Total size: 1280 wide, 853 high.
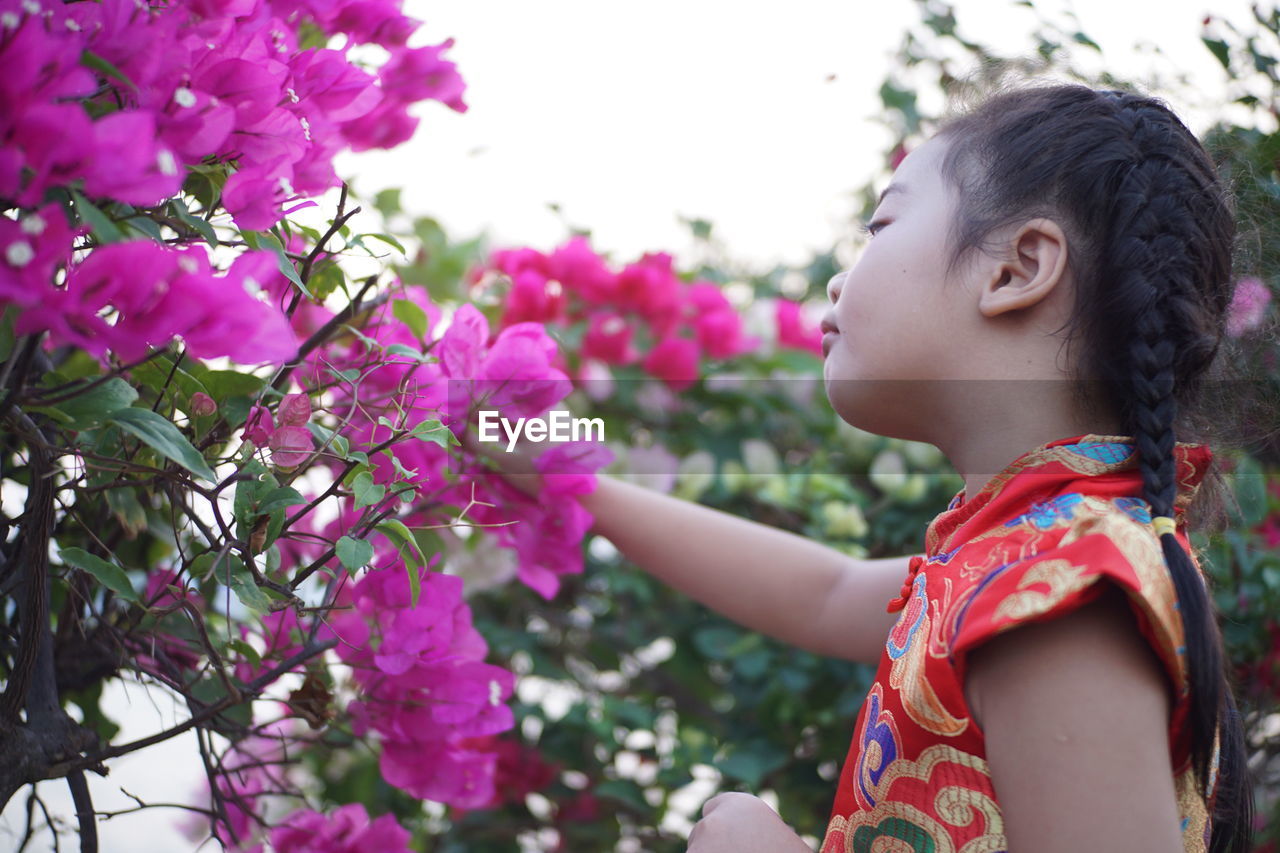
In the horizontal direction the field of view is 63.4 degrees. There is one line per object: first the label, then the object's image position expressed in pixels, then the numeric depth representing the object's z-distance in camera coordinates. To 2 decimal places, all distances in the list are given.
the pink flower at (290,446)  0.61
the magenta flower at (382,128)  0.73
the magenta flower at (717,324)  1.54
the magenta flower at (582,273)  1.55
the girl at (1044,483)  0.57
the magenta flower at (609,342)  1.52
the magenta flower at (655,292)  1.54
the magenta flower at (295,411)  0.62
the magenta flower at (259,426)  0.62
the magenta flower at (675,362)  1.50
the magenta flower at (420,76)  0.75
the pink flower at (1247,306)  0.88
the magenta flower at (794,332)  1.65
